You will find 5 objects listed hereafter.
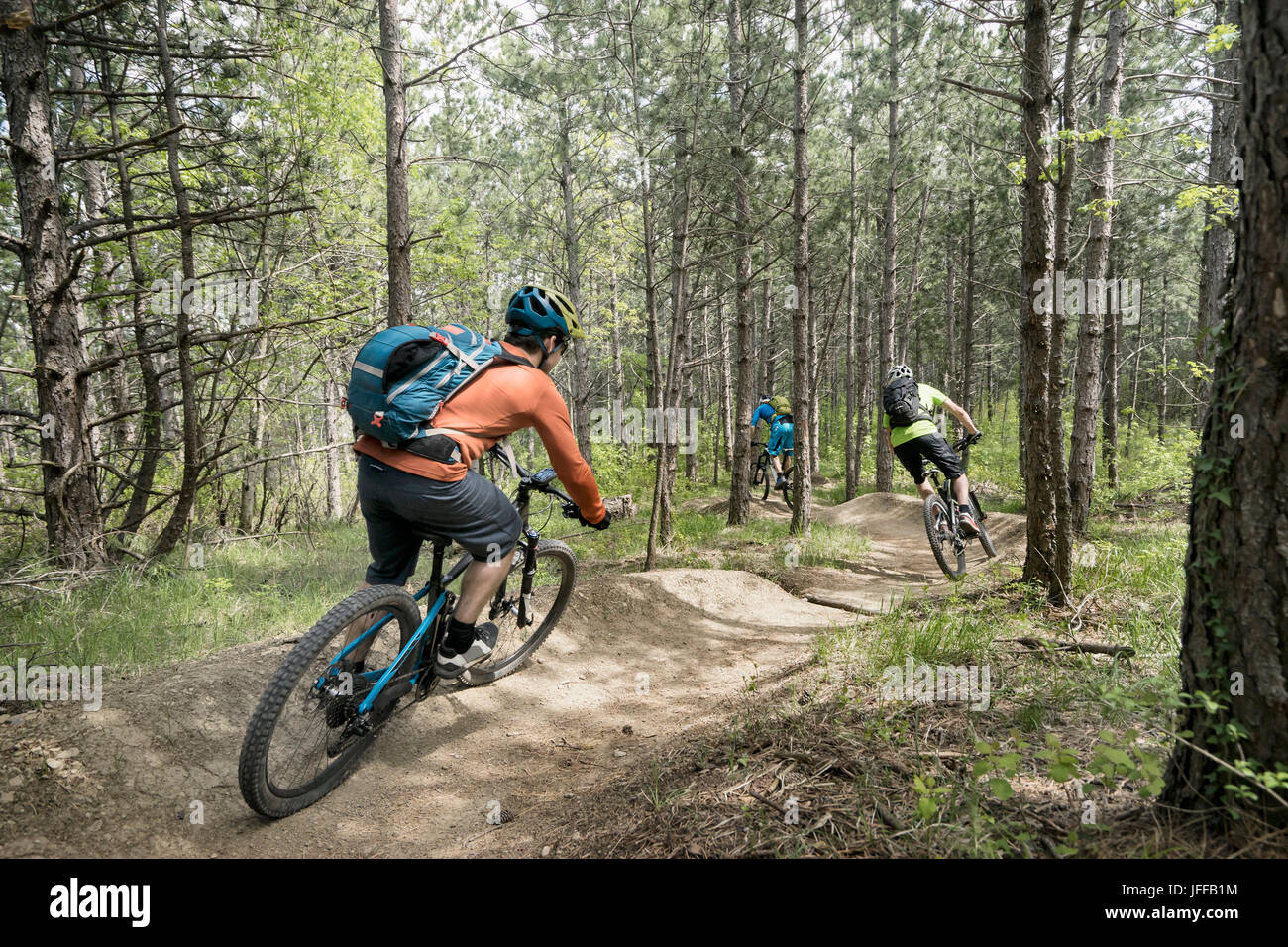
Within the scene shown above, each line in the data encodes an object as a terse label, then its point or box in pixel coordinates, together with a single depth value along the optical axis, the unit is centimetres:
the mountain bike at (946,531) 678
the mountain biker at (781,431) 1461
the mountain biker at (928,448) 685
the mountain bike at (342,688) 269
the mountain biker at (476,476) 301
